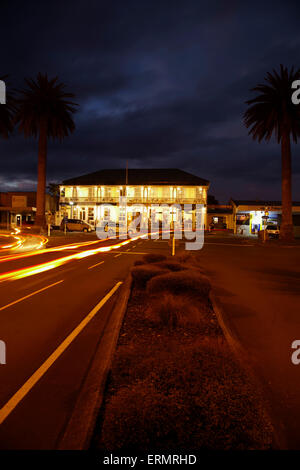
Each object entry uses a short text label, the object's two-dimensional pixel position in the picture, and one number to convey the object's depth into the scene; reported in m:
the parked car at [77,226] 44.47
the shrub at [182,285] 7.77
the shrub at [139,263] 11.78
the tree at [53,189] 78.57
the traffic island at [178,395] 2.82
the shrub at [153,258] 12.47
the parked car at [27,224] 51.65
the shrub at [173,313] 6.20
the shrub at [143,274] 9.43
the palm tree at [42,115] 34.84
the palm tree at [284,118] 31.00
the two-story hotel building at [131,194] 58.34
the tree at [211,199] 99.90
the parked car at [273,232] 39.75
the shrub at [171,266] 10.41
